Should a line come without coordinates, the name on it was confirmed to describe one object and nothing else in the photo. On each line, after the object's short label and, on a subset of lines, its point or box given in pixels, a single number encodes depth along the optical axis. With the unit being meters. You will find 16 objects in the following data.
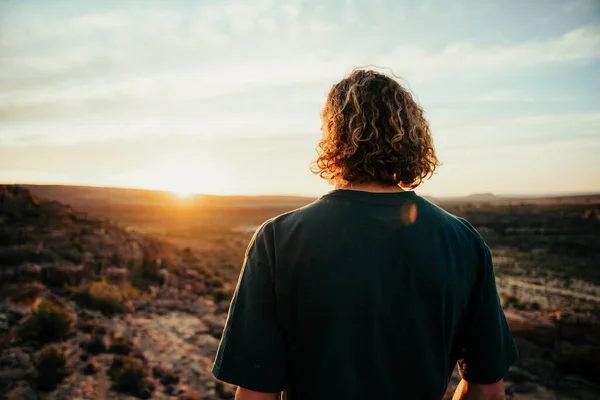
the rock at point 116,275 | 13.47
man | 1.25
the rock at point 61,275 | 11.40
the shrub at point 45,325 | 7.84
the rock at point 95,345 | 7.98
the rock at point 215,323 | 10.66
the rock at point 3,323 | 7.96
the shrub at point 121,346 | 8.17
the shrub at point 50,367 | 6.34
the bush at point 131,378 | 6.73
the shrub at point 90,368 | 7.08
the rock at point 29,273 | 10.75
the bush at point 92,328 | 8.82
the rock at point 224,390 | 7.19
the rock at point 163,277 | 15.97
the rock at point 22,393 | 5.90
